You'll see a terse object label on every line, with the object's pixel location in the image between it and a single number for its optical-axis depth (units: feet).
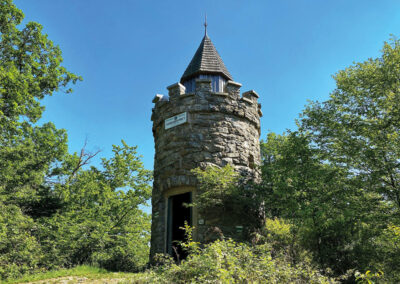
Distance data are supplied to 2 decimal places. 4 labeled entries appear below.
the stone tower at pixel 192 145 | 24.94
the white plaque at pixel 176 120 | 26.35
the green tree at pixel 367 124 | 20.97
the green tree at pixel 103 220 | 42.50
